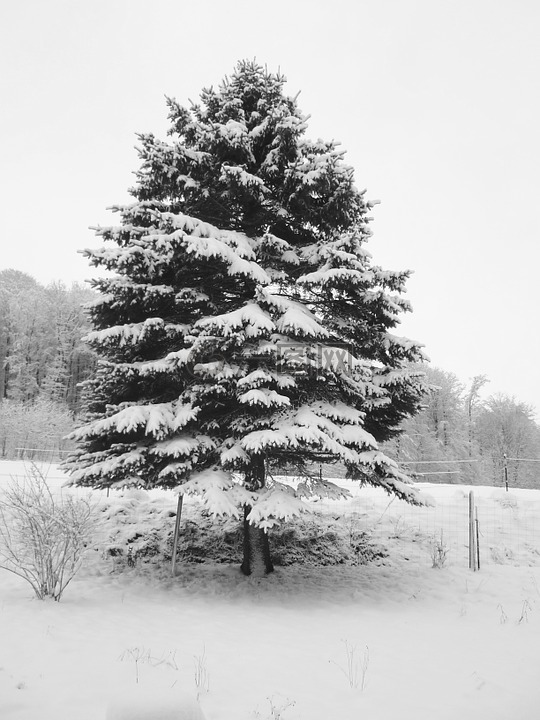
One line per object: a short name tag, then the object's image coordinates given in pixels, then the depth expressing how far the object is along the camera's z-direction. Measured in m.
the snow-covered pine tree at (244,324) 7.02
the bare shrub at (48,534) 6.20
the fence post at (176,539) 8.09
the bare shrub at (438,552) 9.10
